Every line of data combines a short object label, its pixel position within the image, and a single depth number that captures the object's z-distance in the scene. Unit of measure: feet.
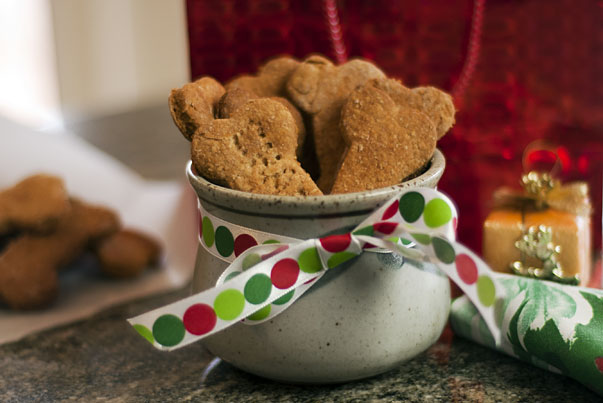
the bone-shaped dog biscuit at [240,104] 1.66
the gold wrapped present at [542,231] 1.83
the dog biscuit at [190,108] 1.65
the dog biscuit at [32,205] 2.03
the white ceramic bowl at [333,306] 1.56
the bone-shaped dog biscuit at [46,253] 2.02
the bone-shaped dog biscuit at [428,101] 1.66
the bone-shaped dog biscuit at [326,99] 1.72
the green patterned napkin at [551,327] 1.64
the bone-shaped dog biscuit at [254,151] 1.59
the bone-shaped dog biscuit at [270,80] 1.77
